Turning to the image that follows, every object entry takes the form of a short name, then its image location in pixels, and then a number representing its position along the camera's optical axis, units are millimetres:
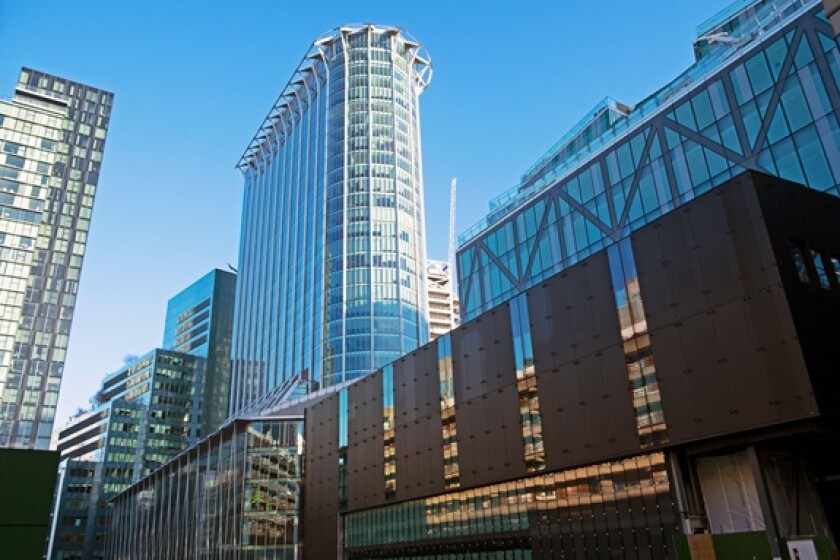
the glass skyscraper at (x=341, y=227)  126188
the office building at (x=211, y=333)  169750
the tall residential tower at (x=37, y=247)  112188
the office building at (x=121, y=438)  136000
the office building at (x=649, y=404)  22500
